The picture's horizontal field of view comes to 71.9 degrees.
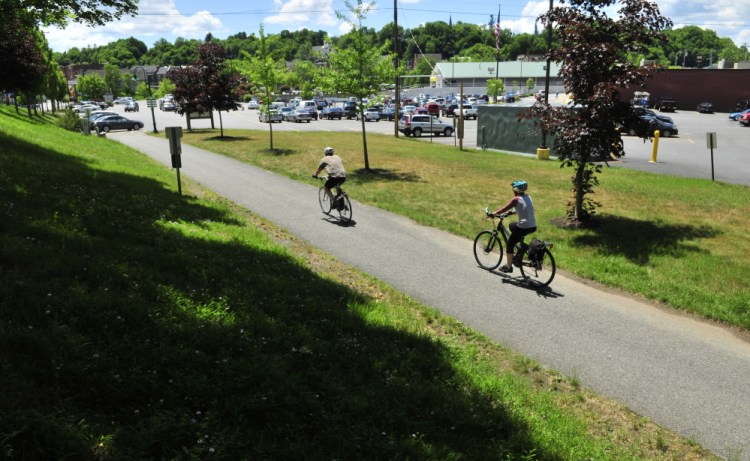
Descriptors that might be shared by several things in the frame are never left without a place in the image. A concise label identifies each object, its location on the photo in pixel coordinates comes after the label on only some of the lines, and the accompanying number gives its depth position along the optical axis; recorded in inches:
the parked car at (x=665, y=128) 1467.8
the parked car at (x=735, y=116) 2044.4
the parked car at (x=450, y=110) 2532.0
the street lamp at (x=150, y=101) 1440.7
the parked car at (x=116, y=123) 1676.9
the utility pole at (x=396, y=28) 1407.0
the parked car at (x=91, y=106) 2678.2
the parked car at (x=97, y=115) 1788.9
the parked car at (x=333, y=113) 2425.9
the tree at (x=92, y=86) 3924.7
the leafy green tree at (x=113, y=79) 4968.0
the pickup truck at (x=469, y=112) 2399.1
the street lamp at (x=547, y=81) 1039.7
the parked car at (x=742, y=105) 2326.2
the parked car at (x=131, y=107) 3088.1
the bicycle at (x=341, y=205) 528.4
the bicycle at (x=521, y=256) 358.9
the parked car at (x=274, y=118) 2138.8
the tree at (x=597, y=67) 451.5
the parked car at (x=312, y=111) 2263.0
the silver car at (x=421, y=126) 1643.7
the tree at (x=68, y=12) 585.3
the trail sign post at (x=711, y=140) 695.7
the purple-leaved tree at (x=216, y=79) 1441.9
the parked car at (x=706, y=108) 2425.0
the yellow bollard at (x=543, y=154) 1066.1
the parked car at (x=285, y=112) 2247.8
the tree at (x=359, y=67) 813.9
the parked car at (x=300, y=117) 2201.0
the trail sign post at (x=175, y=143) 507.2
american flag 2444.1
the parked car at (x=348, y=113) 2337.8
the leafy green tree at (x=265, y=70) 1153.4
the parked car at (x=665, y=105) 2490.2
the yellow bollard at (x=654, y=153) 1007.0
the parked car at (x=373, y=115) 2287.2
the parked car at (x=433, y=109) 2473.7
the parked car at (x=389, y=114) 2355.7
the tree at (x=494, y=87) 3388.8
